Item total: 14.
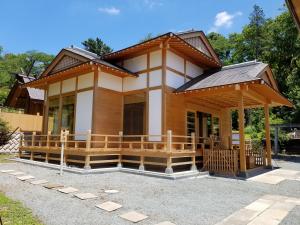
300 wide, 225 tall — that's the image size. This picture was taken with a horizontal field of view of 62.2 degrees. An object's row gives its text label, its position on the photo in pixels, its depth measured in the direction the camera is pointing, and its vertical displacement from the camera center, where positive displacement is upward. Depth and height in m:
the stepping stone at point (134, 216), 4.48 -1.40
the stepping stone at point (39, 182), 7.49 -1.27
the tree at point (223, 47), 42.06 +15.85
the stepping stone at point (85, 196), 5.85 -1.33
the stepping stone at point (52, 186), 6.83 -1.29
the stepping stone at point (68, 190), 6.39 -1.30
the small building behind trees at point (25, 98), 24.25 +4.26
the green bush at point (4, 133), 16.70 +0.42
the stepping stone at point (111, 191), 6.48 -1.34
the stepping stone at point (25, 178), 7.97 -1.25
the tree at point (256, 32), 33.62 +14.96
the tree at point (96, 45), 41.34 +15.78
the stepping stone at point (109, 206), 5.03 -1.37
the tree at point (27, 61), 46.09 +15.32
